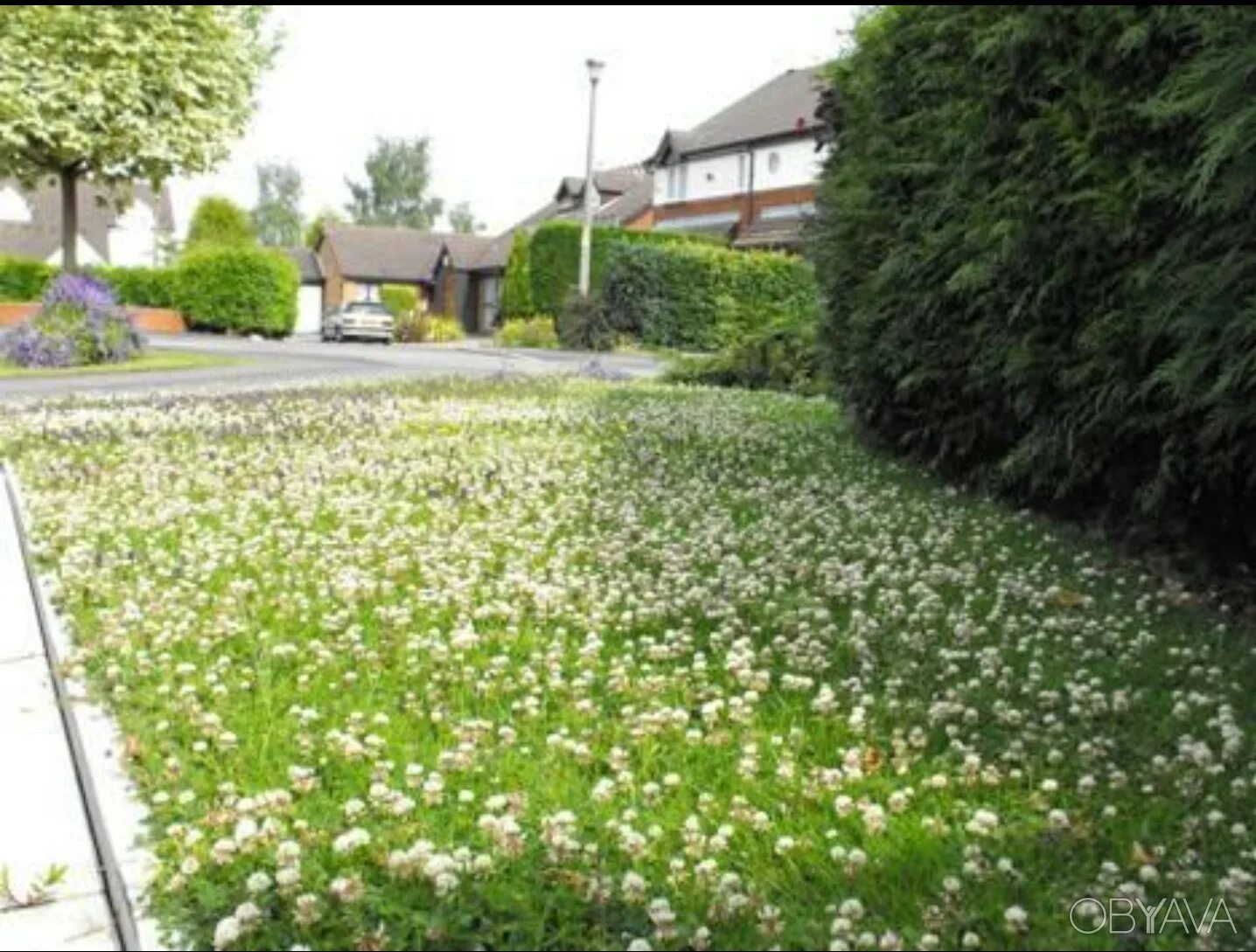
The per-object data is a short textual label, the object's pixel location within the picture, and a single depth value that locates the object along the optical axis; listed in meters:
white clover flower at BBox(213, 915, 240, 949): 2.63
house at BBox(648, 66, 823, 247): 45.34
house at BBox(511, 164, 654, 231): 57.69
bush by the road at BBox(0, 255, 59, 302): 43.19
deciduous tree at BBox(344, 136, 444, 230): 104.81
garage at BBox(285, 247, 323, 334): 71.38
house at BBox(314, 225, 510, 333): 60.16
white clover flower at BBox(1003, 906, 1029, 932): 2.65
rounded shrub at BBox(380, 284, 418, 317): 53.31
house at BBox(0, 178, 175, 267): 68.75
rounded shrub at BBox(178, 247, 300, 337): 40.25
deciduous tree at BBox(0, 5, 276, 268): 19.44
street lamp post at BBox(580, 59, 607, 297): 34.19
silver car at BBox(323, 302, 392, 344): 44.78
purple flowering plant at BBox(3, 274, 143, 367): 21.02
